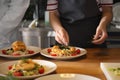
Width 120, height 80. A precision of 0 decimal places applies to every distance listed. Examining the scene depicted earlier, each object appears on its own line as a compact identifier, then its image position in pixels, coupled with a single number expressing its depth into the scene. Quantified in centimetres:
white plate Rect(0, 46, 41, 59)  121
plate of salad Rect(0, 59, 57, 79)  92
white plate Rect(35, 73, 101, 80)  89
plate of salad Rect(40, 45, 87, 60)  119
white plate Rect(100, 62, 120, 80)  91
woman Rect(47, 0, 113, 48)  151
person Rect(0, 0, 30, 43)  176
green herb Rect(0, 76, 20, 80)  61
